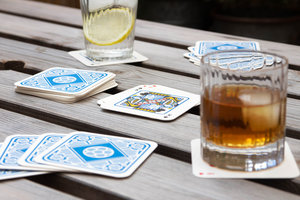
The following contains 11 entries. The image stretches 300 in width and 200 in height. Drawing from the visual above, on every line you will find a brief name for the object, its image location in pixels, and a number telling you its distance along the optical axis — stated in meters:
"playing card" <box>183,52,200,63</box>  1.04
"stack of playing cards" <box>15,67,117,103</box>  0.87
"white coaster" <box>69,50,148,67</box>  1.03
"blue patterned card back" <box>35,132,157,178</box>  0.69
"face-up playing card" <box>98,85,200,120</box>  0.82
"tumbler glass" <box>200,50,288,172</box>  0.67
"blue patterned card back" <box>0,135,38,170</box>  0.70
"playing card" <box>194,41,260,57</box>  1.07
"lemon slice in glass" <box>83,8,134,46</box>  1.02
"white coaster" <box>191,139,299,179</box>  0.67
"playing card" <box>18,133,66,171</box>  0.69
